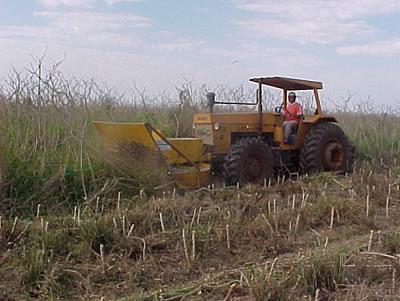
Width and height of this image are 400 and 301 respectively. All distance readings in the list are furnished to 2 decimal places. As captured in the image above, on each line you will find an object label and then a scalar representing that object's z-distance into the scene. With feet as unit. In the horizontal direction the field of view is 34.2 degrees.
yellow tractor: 27.99
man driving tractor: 33.40
